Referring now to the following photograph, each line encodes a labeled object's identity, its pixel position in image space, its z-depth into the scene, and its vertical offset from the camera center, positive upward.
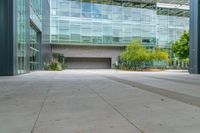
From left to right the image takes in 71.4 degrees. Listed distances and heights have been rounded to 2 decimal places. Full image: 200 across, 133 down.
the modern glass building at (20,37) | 12.50 +3.21
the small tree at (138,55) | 25.48 +1.94
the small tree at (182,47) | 21.72 +2.91
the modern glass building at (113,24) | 30.85 +9.87
